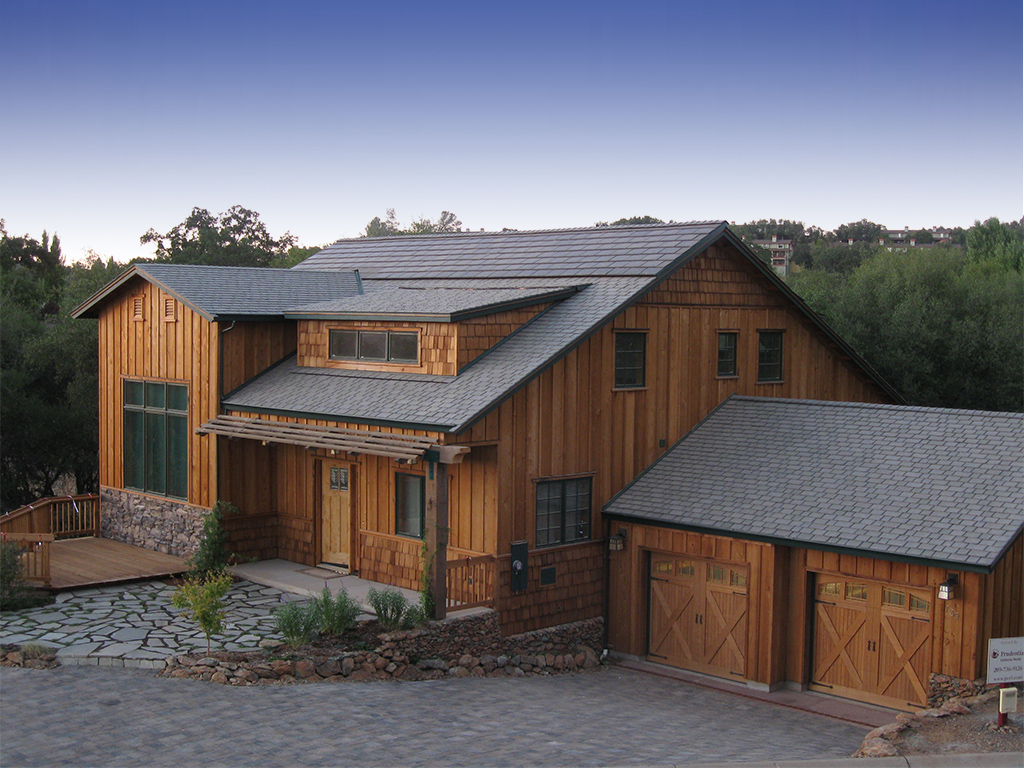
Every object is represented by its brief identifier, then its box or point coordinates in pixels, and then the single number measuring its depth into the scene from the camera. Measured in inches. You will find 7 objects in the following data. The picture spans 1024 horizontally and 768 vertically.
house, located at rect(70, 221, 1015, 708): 573.3
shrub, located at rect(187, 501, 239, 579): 657.6
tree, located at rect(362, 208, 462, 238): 2659.0
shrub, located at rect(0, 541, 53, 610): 572.1
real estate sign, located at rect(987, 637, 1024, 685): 405.4
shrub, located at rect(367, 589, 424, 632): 527.5
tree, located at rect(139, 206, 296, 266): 1856.5
